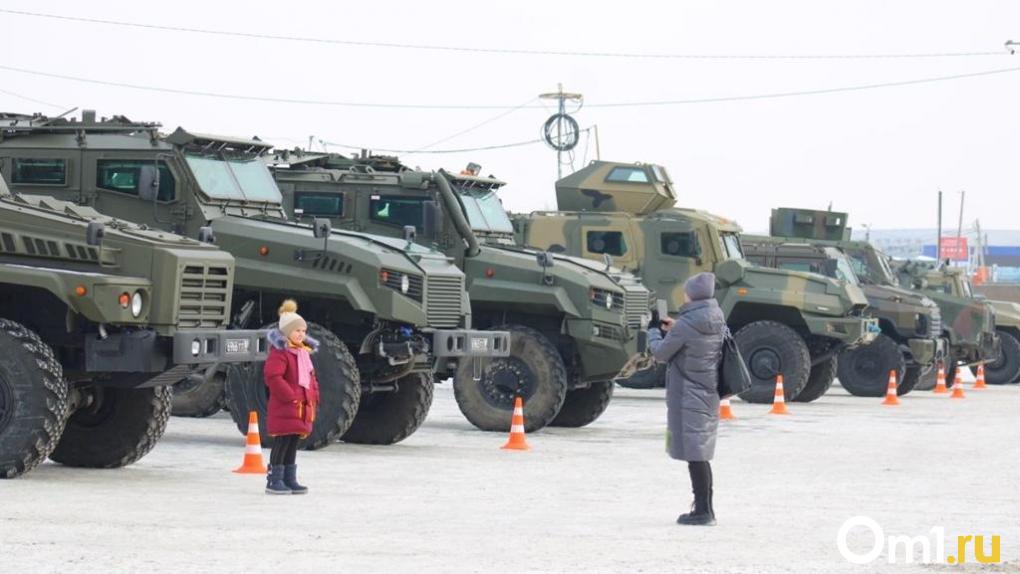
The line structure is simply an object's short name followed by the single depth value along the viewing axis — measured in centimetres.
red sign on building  15900
